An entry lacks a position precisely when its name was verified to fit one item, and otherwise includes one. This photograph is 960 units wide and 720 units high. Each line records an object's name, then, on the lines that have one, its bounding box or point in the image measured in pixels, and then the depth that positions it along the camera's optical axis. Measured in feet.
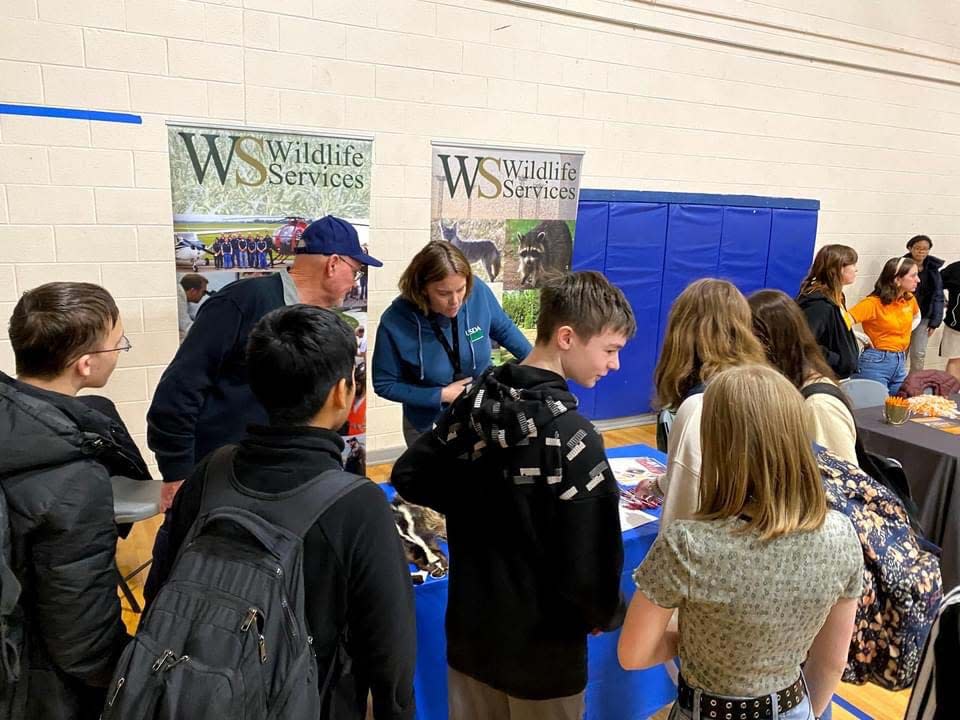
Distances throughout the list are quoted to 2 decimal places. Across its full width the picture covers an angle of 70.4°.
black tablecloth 9.25
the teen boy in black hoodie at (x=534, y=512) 4.21
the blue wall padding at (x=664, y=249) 16.31
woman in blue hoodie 7.66
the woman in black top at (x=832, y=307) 12.64
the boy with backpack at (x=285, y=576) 3.14
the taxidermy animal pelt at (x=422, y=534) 5.86
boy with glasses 4.16
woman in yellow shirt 16.10
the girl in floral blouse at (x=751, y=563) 3.78
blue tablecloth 5.70
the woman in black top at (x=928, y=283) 19.35
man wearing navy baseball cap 6.23
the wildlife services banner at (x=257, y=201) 11.21
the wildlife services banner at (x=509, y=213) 14.30
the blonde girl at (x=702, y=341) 5.86
